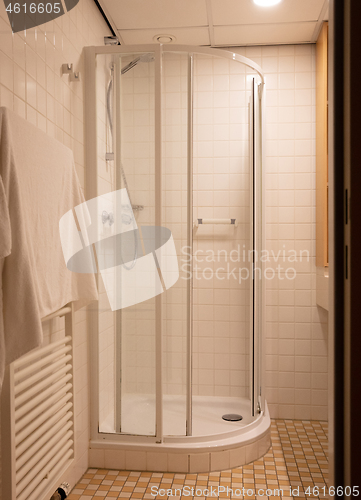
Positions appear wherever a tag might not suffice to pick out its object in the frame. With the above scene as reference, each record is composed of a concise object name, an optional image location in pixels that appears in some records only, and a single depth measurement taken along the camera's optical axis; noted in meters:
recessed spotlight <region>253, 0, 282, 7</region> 2.19
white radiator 1.17
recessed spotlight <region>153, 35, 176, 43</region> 2.60
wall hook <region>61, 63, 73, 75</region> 1.76
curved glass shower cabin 2.01
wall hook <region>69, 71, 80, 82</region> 1.85
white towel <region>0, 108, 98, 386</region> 1.09
